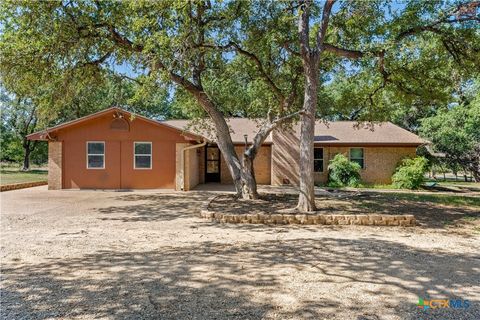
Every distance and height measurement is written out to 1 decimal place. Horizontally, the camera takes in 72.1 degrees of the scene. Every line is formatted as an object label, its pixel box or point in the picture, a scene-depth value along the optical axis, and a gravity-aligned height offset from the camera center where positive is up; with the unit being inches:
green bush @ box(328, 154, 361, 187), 693.3 -17.8
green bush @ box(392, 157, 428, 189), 662.5 -21.9
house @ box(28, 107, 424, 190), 604.7 +22.9
